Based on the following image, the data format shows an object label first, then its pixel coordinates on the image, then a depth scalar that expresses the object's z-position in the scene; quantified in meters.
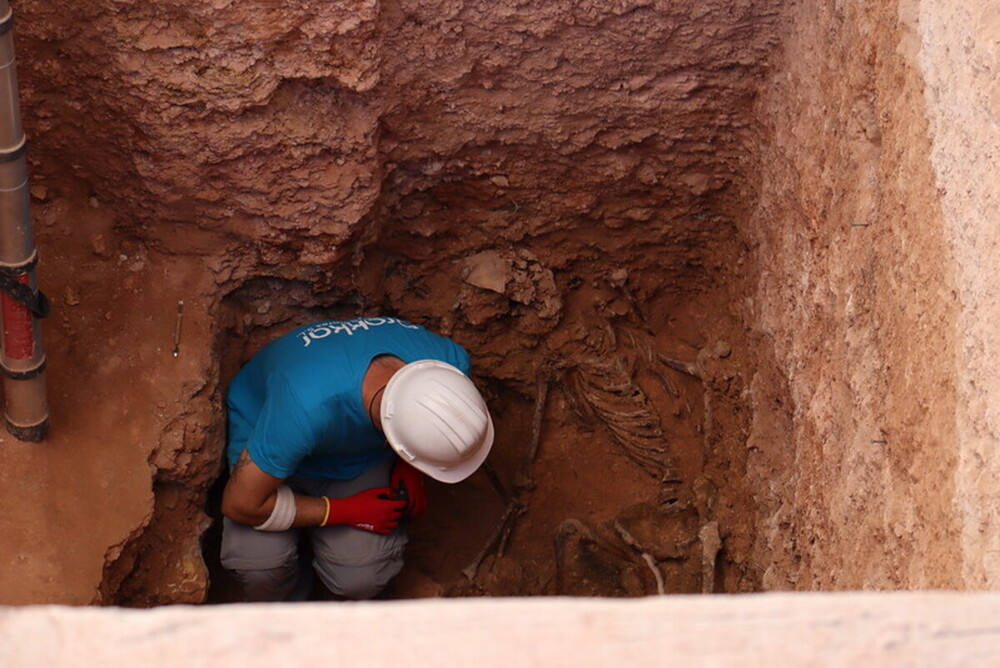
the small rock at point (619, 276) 3.59
